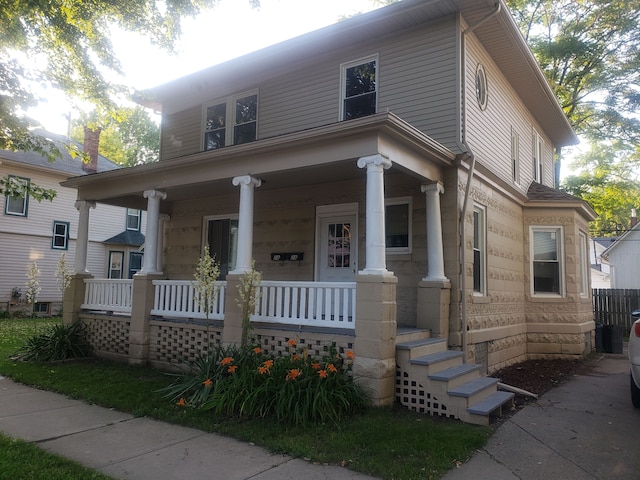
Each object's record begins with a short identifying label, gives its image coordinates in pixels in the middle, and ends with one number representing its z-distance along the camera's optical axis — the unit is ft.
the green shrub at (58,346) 29.81
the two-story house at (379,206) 21.22
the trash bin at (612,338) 40.45
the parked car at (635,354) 19.25
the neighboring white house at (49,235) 60.59
